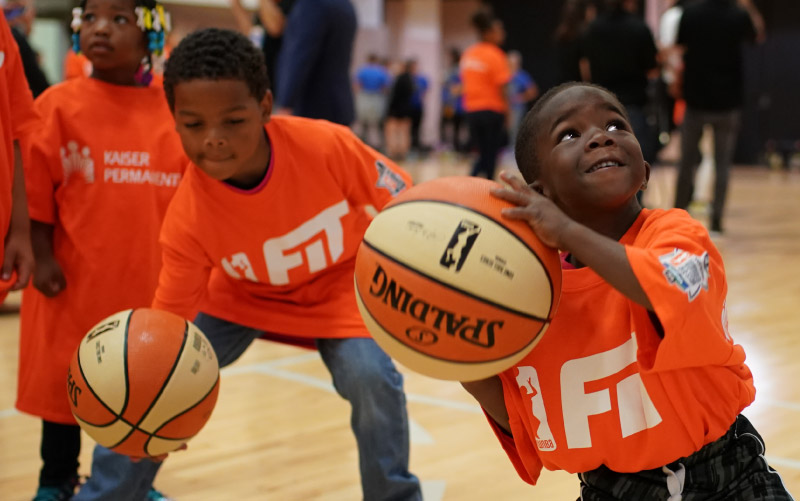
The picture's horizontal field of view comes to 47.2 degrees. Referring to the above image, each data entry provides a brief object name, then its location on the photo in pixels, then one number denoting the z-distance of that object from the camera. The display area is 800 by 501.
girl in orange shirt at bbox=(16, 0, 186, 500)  2.52
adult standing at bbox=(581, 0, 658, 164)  5.99
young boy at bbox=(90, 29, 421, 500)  2.21
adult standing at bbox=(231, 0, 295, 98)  4.51
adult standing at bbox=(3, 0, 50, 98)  3.45
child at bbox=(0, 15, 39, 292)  2.14
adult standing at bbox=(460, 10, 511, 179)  8.39
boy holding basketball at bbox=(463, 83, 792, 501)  1.50
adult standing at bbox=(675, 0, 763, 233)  6.82
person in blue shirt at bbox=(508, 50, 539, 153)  16.48
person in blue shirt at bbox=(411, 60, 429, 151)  18.51
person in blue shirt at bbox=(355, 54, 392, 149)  18.16
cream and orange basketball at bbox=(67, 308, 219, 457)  1.98
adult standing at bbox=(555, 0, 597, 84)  6.83
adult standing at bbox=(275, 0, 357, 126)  4.21
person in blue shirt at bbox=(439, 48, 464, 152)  17.83
